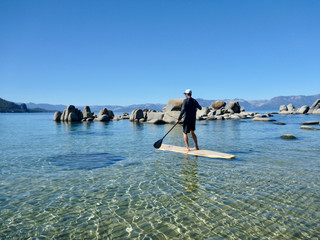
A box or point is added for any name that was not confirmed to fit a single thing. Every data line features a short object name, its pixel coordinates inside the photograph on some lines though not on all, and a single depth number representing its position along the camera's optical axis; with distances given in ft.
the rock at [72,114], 154.40
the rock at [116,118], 168.98
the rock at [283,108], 286.11
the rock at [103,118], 154.51
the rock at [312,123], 100.12
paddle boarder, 37.32
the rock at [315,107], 244.77
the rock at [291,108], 272.19
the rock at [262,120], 129.13
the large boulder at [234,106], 214.07
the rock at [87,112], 165.58
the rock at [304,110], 244.83
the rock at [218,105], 231.09
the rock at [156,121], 120.16
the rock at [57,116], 167.59
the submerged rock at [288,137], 55.05
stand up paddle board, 34.30
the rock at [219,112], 185.11
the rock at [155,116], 125.46
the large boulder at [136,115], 151.33
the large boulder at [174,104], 124.84
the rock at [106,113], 171.15
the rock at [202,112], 161.04
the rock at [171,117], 120.23
